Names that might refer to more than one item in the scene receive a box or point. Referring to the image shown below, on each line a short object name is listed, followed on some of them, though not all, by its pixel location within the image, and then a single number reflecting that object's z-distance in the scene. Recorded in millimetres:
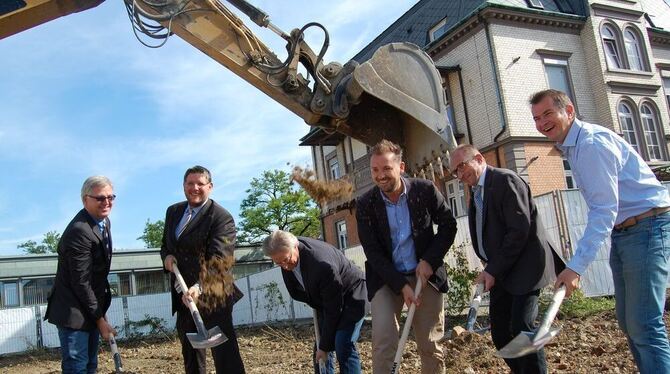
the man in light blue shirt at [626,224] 2896
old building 18969
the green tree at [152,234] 68250
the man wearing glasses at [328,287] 4215
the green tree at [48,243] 79012
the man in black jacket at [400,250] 3932
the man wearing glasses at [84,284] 4184
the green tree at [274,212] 45312
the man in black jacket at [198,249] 4453
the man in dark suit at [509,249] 3578
